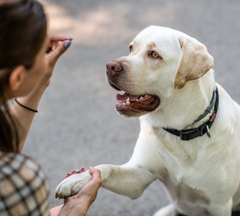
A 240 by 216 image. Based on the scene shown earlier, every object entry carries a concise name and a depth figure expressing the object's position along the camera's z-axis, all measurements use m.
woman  1.05
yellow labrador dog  1.81
